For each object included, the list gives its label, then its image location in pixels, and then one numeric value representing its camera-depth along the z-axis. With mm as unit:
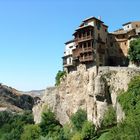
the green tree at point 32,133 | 37487
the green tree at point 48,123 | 37407
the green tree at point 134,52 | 33182
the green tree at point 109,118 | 29737
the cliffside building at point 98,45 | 34227
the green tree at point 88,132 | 30799
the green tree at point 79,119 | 33509
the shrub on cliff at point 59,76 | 39784
